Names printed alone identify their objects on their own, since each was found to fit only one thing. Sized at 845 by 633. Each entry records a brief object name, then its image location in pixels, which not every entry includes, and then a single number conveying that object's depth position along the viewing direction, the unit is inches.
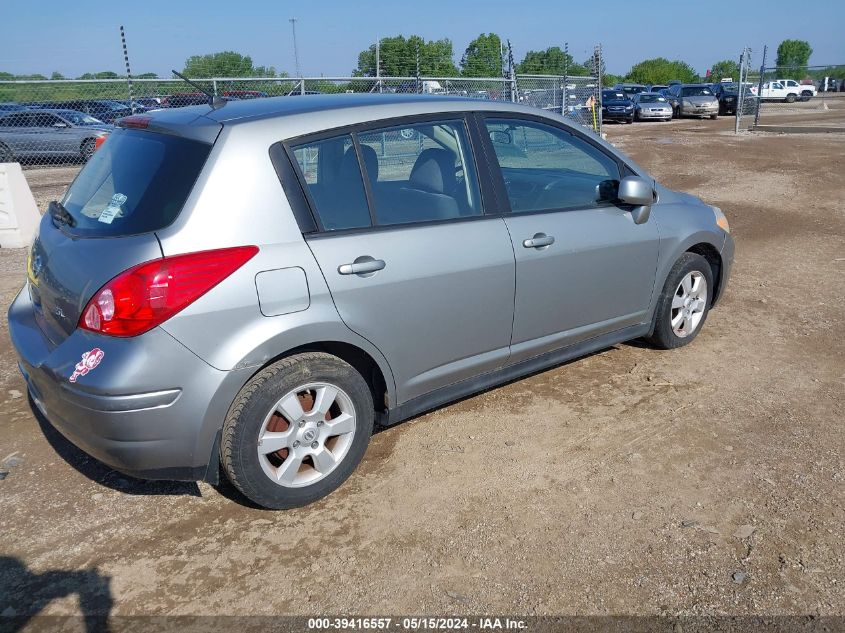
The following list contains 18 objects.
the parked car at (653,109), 1200.2
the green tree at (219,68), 710.8
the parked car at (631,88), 1369.3
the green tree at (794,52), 4343.0
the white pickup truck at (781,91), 1936.5
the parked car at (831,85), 2533.0
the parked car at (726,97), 1382.9
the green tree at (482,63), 844.6
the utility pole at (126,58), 472.0
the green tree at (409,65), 759.1
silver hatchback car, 113.1
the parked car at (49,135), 656.4
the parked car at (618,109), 1172.5
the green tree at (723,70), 3274.9
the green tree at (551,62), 1026.5
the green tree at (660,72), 3172.7
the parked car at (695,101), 1282.0
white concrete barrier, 327.0
